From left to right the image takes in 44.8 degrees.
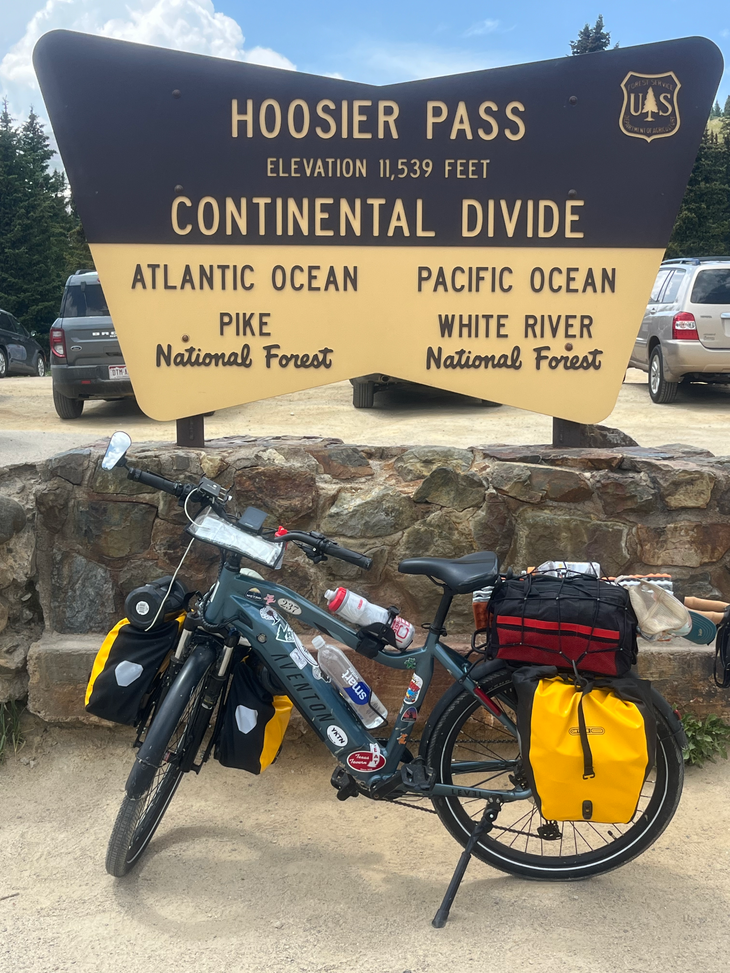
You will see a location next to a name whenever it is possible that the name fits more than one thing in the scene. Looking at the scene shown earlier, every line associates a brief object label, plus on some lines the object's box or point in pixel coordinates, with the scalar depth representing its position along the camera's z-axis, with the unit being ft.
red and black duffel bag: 7.95
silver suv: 33.88
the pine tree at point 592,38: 143.13
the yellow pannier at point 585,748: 7.79
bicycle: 8.43
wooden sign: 10.35
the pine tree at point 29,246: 104.06
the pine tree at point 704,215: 95.25
